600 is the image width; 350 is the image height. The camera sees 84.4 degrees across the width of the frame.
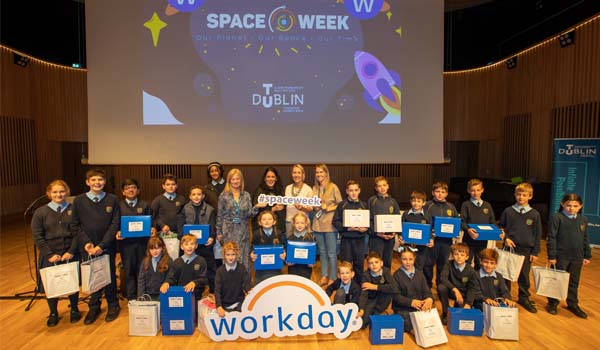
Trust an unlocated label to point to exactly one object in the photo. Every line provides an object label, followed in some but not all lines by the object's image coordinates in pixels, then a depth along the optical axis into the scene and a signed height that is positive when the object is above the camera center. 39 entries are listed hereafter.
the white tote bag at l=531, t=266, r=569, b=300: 3.52 -1.33
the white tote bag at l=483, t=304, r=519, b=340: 3.08 -1.53
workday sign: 3.01 -1.43
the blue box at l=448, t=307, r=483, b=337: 3.14 -1.55
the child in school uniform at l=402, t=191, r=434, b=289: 3.91 -1.03
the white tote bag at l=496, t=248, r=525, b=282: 3.54 -1.14
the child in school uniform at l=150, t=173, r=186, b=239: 3.96 -0.60
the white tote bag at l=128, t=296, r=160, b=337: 3.16 -1.51
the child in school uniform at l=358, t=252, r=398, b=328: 3.19 -1.25
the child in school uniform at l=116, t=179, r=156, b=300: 3.71 -0.96
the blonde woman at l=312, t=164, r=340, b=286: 4.14 -0.78
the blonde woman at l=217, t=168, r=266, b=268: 3.91 -0.63
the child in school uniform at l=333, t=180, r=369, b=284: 3.94 -0.93
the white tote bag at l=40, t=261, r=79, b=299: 3.20 -1.16
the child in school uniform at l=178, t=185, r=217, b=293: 3.92 -0.68
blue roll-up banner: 6.00 -0.30
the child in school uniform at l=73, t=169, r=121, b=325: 3.45 -0.71
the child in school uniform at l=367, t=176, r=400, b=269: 3.97 -0.68
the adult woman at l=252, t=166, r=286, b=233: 4.15 -0.39
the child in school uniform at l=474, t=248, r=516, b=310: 3.30 -1.24
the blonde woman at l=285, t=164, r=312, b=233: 4.14 -0.37
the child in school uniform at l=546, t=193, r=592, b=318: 3.62 -0.94
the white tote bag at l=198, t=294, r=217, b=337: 3.06 -1.39
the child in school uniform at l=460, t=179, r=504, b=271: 3.95 -0.69
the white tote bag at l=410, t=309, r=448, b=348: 2.96 -1.53
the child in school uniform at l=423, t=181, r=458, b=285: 3.90 -0.66
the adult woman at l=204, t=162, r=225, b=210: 4.47 -0.34
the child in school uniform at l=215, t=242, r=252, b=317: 3.21 -1.20
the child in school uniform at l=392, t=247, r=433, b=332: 3.21 -1.26
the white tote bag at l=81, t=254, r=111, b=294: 3.28 -1.15
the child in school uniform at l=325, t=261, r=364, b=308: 3.20 -1.28
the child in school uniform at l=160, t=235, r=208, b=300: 3.32 -1.10
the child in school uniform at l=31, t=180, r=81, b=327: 3.31 -0.74
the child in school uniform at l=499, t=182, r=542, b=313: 3.76 -0.87
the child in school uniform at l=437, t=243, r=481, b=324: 3.30 -1.25
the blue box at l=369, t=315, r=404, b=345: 3.00 -1.55
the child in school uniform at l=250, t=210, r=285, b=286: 3.64 -0.86
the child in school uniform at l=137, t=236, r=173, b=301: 3.37 -1.14
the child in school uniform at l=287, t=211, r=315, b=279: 3.60 -0.85
